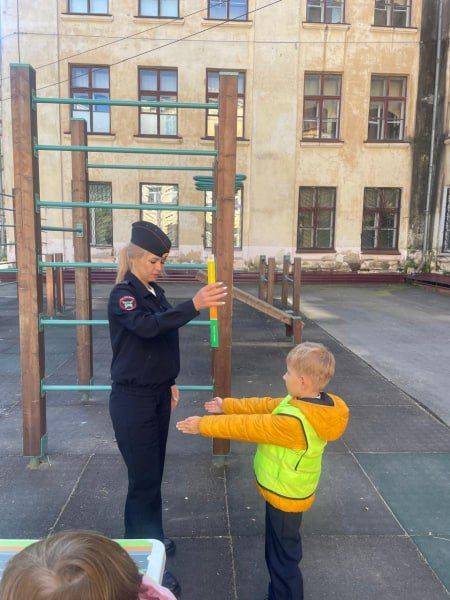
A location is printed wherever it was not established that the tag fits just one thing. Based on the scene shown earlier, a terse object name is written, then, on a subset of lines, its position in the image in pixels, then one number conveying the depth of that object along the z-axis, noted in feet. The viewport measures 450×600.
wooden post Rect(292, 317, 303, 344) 22.50
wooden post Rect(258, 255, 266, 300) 35.14
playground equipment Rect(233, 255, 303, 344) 22.77
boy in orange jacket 6.44
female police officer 7.27
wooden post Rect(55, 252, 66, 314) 33.44
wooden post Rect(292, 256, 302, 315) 28.27
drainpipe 51.26
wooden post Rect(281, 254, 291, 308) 32.32
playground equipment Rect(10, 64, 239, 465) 10.47
